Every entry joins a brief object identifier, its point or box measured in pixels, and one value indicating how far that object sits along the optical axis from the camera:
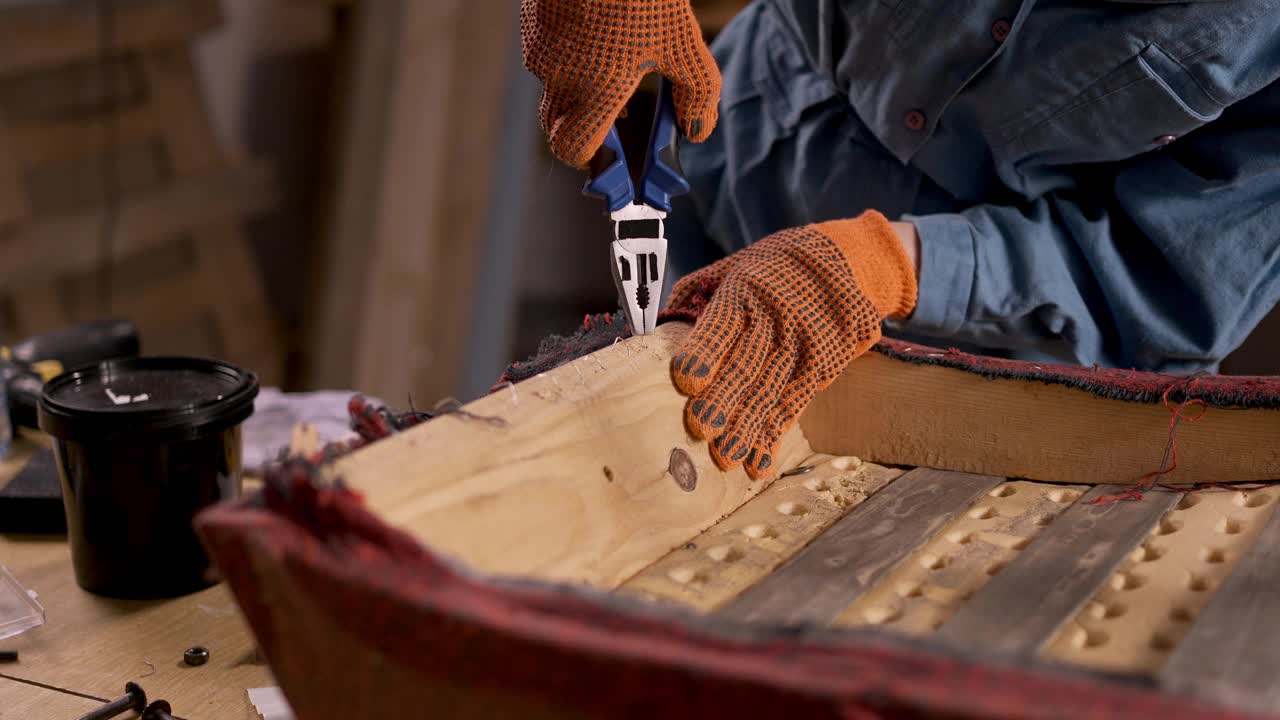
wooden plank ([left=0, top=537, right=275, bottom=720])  0.73
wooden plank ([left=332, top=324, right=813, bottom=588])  0.59
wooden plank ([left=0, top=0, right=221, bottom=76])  2.14
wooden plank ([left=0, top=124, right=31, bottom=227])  2.19
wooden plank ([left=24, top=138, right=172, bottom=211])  2.27
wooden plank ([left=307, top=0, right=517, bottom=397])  2.30
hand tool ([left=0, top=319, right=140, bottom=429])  1.14
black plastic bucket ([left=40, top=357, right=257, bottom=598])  0.79
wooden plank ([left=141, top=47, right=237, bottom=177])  2.32
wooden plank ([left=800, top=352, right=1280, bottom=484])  0.82
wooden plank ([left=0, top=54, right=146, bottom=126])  2.19
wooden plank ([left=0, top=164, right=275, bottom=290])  2.26
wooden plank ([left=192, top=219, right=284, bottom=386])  2.43
